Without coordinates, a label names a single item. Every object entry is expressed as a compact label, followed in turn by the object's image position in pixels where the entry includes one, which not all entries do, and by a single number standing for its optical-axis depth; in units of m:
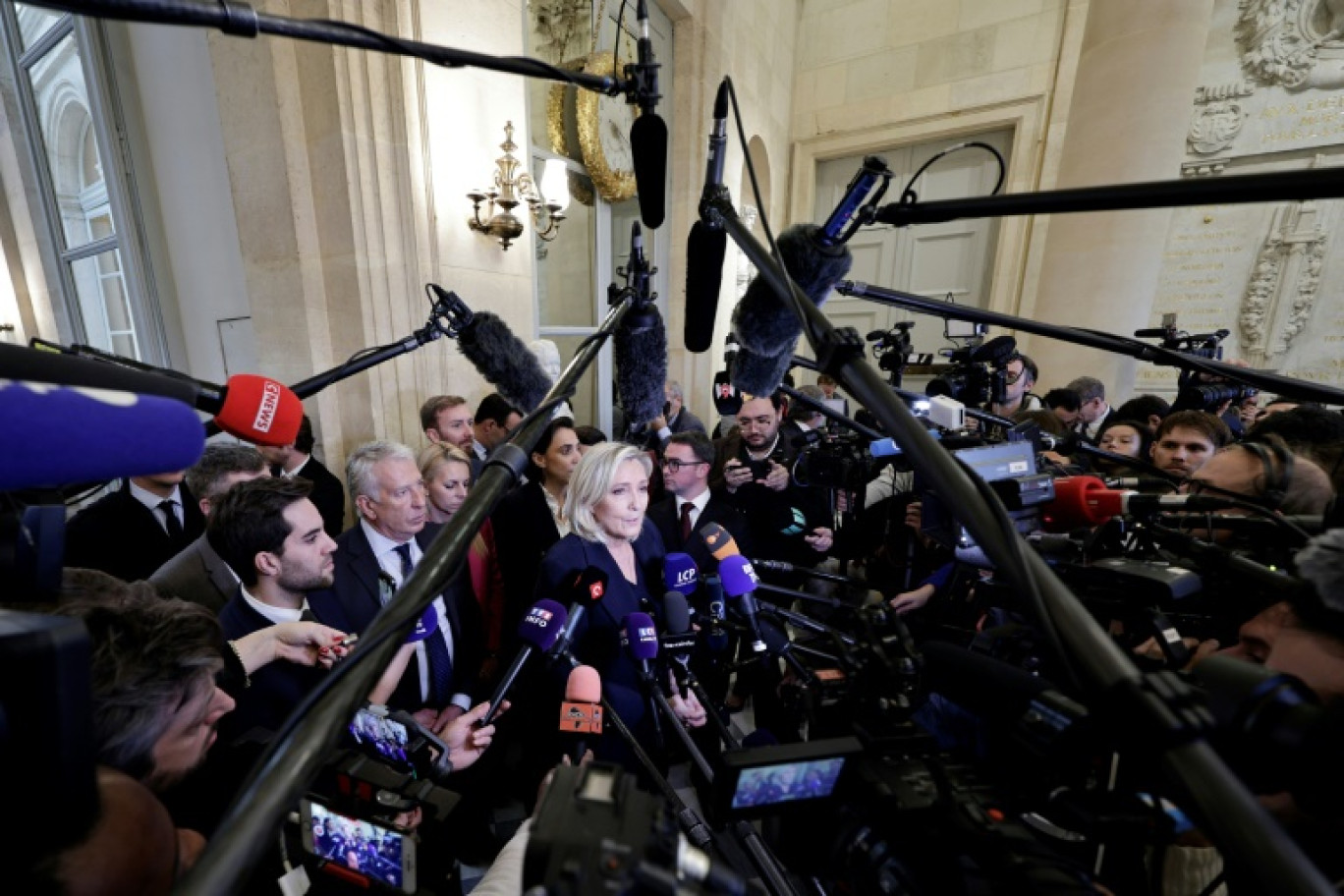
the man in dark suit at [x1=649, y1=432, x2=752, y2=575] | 2.47
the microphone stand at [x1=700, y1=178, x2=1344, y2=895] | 0.24
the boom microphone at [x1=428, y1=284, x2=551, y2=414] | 1.22
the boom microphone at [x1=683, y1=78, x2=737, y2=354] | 0.75
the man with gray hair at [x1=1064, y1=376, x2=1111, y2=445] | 3.73
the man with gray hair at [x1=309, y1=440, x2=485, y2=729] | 1.75
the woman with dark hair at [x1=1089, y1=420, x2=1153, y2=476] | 2.62
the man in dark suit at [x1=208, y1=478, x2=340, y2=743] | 1.44
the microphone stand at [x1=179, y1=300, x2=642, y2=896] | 0.28
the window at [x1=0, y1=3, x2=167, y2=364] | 3.12
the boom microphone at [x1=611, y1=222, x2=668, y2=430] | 0.97
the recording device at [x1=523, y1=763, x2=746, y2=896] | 0.32
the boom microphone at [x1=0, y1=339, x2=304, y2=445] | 0.33
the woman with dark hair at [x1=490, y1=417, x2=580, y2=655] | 2.42
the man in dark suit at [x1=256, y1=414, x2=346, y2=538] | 2.41
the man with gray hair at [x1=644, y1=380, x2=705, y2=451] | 3.99
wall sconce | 3.08
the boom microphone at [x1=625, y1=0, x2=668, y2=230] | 0.71
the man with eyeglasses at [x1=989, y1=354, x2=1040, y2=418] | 3.20
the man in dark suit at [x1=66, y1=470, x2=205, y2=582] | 1.86
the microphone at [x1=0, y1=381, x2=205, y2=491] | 0.29
